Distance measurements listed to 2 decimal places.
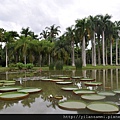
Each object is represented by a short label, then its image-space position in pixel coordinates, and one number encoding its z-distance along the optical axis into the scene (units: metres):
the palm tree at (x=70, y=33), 27.56
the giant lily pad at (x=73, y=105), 3.93
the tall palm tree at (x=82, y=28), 26.00
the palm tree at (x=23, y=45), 25.01
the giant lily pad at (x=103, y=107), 3.66
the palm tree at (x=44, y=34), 38.17
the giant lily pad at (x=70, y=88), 6.44
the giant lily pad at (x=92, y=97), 4.75
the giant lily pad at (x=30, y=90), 6.06
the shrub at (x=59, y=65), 18.78
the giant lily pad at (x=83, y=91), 5.51
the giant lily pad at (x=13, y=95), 5.04
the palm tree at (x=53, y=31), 36.84
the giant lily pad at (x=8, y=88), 6.16
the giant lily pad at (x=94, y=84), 7.32
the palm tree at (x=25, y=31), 32.56
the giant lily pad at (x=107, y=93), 5.28
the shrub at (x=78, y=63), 19.42
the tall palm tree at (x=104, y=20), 29.78
